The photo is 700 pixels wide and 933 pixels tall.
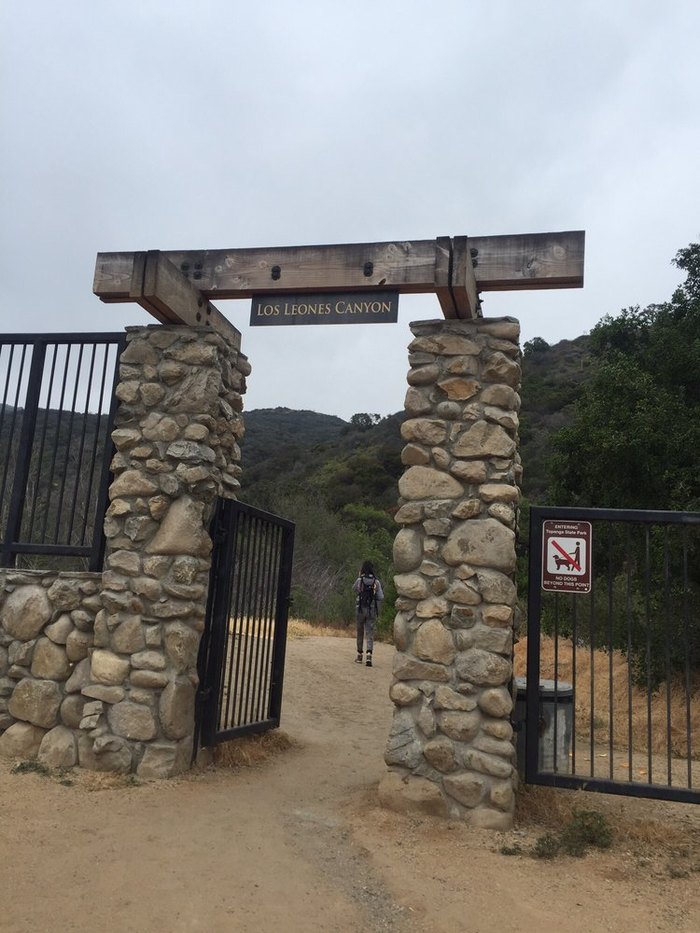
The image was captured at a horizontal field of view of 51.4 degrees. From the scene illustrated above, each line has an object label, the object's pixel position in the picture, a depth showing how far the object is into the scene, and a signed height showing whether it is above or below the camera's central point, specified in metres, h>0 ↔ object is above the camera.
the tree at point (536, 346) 54.53 +19.24
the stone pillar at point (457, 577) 4.67 +0.15
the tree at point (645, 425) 9.47 +2.50
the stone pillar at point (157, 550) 5.28 +0.23
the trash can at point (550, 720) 5.21 -0.81
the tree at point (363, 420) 56.56 +13.45
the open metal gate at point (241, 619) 5.67 -0.28
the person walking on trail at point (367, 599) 12.50 -0.10
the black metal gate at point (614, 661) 4.74 -0.62
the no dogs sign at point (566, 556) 4.89 +0.33
